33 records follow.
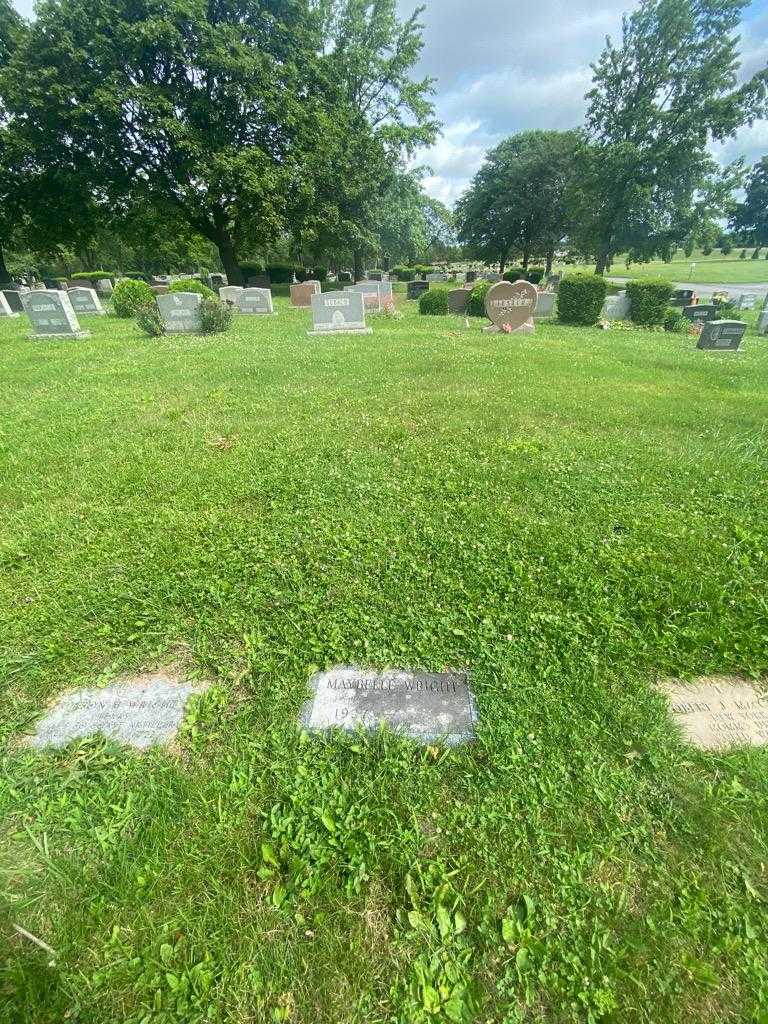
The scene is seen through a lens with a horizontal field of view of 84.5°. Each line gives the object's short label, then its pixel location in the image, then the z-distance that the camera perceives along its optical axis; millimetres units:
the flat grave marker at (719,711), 1871
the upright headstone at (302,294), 20438
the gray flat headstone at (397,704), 1906
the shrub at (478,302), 16891
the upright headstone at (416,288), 28000
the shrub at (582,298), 15172
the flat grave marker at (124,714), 1918
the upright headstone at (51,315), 11734
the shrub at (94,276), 34188
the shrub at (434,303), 17844
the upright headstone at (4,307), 16570
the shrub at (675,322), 15578
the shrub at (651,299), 15555
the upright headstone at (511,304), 11980
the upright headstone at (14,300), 19234
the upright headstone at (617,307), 16781
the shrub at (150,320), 11664
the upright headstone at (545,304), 17938
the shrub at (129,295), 15152
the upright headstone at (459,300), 18047
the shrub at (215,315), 12023
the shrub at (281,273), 35406
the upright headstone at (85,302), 17125
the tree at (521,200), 40031
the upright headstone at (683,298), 20672
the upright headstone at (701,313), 17172
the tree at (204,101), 19203
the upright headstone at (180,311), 11945
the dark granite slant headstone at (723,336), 11102
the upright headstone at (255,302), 17188
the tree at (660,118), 23406
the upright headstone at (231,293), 17719
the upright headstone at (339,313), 12430
